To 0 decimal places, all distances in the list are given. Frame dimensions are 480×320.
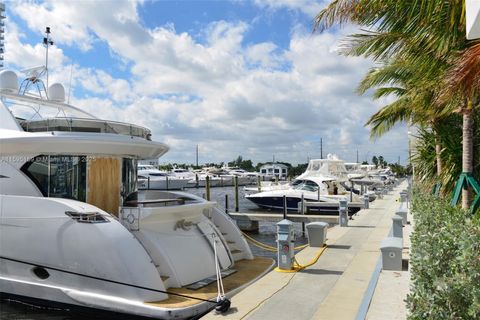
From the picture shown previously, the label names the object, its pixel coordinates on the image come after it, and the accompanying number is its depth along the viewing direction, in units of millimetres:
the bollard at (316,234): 11500
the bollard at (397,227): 10742
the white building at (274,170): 96188
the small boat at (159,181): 56531
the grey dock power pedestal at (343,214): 16064
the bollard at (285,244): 8632
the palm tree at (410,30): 6523
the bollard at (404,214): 14840
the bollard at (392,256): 8047
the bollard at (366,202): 23562
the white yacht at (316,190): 28003
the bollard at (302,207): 23469
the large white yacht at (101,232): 7445
